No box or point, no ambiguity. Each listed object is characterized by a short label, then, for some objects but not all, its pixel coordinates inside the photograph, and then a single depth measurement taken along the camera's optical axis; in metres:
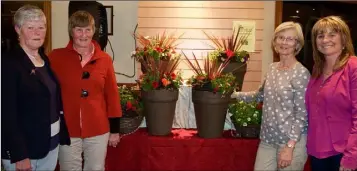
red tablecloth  3.09
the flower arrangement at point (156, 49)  3.17
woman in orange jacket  2.37
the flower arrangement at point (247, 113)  3.06
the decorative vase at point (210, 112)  3.02
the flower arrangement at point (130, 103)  3.06
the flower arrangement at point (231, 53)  3.29
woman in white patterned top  2.29
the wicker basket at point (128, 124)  3.08
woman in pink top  2.04
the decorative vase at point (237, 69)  3.31
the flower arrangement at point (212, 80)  2.99
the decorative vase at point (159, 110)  3.01
